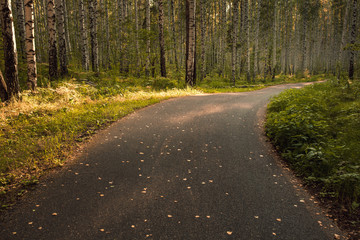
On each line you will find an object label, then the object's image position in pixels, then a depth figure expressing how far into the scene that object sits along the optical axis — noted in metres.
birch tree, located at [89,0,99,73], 16.53
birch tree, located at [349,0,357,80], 18.59
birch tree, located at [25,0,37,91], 8.65
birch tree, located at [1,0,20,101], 7.42
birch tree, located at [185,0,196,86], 14.51
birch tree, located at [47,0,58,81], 11.13
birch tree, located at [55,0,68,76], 13.16
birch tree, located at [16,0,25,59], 16.41
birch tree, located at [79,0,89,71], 17.19
